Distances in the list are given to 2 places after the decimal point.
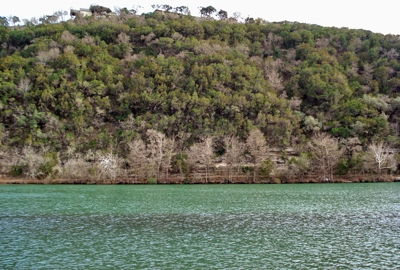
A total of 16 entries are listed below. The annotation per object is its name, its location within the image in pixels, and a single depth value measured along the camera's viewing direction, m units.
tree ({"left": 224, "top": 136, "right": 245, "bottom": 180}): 73.50
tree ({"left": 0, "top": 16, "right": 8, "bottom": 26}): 143.38
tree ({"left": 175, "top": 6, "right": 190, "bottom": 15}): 152.00
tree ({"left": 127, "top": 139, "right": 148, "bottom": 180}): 72.69
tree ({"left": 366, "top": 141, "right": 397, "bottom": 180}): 71.19
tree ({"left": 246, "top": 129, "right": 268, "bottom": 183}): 72.88
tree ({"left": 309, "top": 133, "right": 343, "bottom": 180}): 72.31
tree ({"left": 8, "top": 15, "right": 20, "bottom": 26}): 149.25
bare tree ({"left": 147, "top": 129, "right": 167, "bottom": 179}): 73.06
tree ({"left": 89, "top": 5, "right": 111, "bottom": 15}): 152.12
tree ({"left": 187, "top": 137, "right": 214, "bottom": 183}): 73.00
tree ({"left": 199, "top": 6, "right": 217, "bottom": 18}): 152.34
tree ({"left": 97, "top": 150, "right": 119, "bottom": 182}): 71.62
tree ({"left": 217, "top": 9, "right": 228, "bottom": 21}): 151.38
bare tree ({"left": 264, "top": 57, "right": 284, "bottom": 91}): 102.19
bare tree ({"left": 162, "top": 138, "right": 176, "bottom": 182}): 73.06
